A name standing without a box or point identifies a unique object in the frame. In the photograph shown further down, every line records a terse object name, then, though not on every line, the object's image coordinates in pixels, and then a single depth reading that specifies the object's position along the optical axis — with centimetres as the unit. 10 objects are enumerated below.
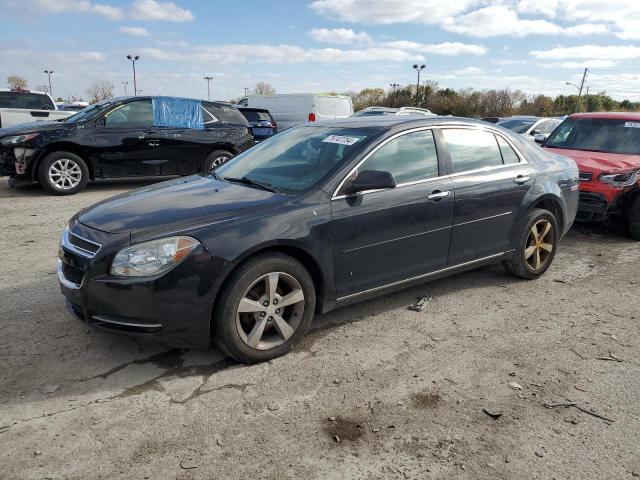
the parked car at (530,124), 1448
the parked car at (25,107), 1304
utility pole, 6544
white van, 1787
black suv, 877
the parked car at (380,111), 1769
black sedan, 312
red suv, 671
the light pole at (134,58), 5797
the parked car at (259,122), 1477
